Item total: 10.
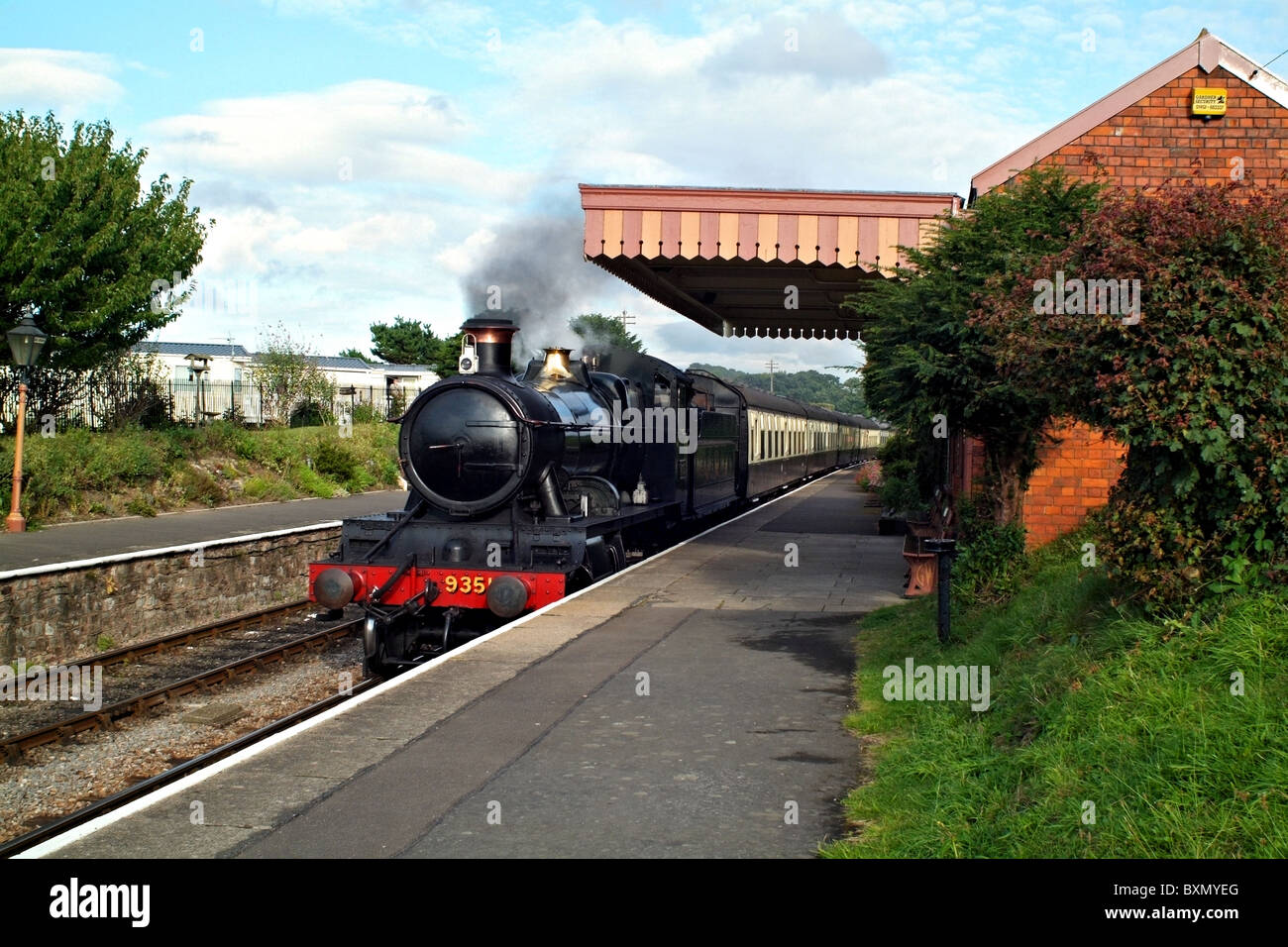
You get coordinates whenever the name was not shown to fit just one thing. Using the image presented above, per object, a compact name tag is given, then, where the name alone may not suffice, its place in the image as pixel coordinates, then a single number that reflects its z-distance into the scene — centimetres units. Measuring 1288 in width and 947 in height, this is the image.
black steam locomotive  1021
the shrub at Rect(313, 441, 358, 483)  2666
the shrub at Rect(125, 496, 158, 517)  1862
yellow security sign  1120
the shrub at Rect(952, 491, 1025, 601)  941
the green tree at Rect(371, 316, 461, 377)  7919
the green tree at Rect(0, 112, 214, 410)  1781
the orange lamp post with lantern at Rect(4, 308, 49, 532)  1531
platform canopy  1315
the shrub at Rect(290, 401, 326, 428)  3089
